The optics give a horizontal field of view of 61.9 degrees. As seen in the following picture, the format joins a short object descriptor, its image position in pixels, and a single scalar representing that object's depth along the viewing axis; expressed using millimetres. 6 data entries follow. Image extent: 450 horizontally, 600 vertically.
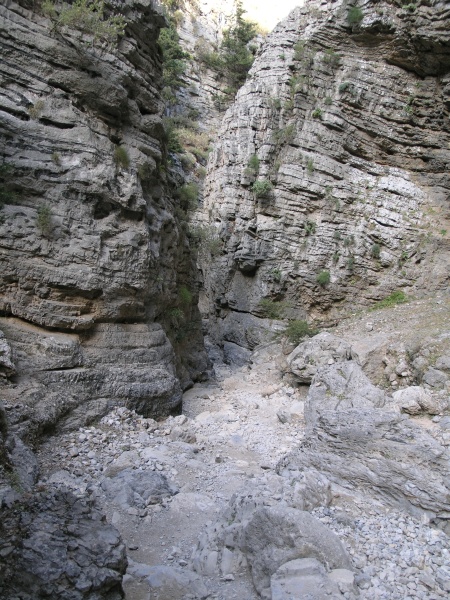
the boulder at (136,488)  5441
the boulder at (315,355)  10750
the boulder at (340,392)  7348
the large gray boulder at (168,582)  3877
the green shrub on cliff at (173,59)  28164
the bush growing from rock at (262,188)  18016
